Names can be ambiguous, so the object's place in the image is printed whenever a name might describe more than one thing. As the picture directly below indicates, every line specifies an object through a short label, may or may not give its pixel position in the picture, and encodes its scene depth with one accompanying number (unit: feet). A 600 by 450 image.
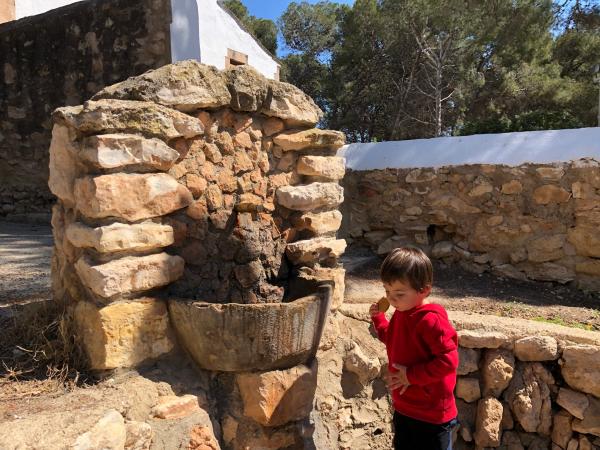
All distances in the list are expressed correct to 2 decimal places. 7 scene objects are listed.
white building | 18.63
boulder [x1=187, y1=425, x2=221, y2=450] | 5.97
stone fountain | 5.89
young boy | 5.49
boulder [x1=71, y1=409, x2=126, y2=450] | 4.54
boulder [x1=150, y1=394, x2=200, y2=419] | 5.76
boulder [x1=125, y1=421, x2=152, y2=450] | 5.22
